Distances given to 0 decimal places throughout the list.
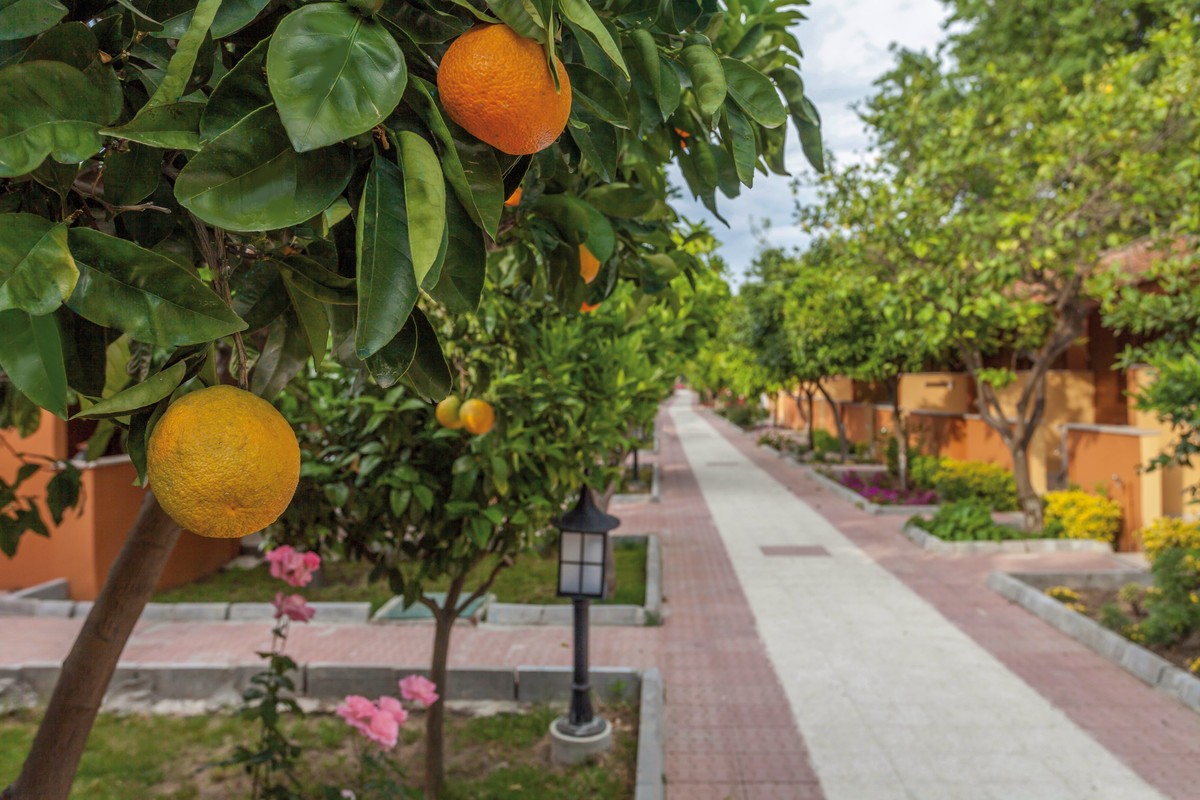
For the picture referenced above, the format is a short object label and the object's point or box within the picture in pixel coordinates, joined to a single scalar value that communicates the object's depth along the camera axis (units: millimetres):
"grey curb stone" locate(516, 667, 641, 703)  6043
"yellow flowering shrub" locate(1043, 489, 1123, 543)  10484
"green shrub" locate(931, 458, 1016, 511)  13586
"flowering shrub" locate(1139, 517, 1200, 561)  8156
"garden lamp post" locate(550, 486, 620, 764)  4984
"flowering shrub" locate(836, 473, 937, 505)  14875
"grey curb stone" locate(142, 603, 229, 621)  8266
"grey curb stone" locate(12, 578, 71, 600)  8305
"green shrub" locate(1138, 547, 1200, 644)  6449
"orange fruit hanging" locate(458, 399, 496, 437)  3182
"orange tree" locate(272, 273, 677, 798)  3801
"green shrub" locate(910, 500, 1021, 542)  11023
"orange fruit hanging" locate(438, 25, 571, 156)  888
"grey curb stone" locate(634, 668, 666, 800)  4379
